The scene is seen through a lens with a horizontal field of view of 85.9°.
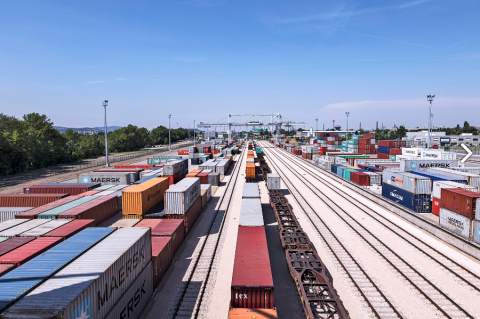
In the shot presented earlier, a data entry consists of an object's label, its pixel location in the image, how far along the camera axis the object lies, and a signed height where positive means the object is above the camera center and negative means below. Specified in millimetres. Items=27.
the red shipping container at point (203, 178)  41625 -5360
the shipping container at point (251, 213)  19466 -5799
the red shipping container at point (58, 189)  29969 -5019
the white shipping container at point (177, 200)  21422 -4599
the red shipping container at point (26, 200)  25688 -5245
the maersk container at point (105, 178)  37312 -4638
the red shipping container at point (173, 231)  17872 -6057
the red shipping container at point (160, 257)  14732 -6801
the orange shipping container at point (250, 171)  45719 -4783
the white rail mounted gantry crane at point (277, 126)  183500 +13091
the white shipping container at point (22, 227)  15328 -5119
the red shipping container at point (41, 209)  19594 -5063
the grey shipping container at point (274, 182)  36406 -5421
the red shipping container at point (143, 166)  50138 -4001
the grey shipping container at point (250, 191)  28859 -5635
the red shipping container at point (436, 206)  25266 -6466
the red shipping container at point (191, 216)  21719 -6514
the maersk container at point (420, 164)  41778 -3657
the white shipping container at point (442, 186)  23531 -4176
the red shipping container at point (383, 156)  72312 -3850
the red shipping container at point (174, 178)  39375 -5192
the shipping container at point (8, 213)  22172 -5659
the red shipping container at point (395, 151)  68262 -2387
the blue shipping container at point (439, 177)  26930 -3930
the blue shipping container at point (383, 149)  72625 -1956
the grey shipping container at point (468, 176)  27453 -3846
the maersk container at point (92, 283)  7422 -4564
